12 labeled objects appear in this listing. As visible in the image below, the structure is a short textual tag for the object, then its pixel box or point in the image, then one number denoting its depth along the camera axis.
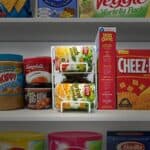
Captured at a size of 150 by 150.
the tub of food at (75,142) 1.16
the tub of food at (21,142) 1.16
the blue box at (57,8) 1.19
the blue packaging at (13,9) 1.20
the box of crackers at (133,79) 1.20
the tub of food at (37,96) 1.22
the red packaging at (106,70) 1.18
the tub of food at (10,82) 1.18
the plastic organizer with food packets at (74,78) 1.17
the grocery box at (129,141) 1.24
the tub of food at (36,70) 1.22
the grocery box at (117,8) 1.21
